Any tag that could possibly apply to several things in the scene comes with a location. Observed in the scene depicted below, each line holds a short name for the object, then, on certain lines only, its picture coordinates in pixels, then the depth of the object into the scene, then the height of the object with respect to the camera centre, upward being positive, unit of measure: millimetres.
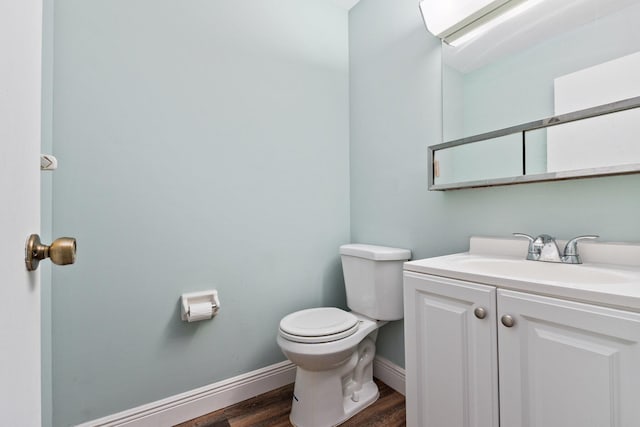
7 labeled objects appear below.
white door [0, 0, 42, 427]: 290 +11
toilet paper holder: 1357 -405
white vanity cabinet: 652 -388
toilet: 1295 -561
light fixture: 1203 +874
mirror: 927 +441
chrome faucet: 978 -123
